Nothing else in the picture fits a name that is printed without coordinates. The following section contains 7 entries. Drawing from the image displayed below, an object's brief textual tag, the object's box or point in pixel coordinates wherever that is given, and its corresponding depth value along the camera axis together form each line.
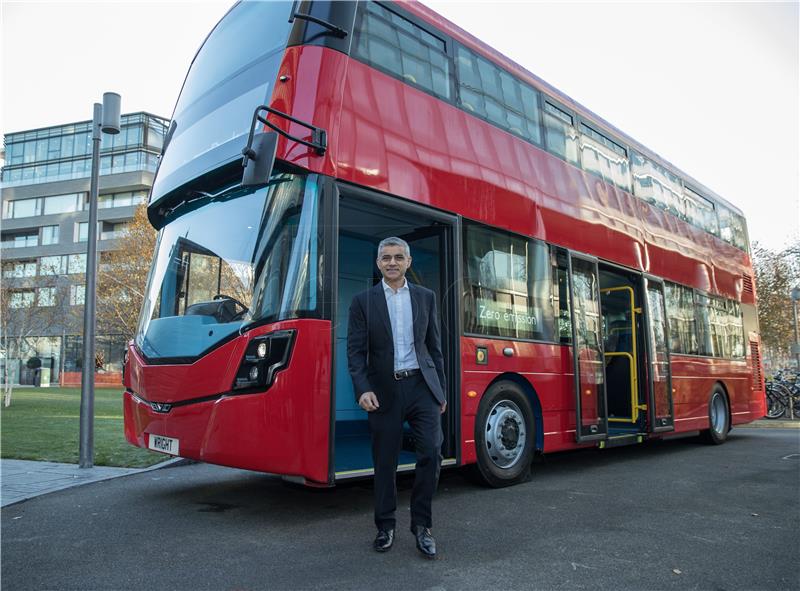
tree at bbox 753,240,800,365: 32.38
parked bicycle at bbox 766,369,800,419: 17.34
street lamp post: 7.29
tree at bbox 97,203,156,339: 24.94
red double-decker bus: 4.37
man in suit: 3.92
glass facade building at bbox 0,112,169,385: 45.94
